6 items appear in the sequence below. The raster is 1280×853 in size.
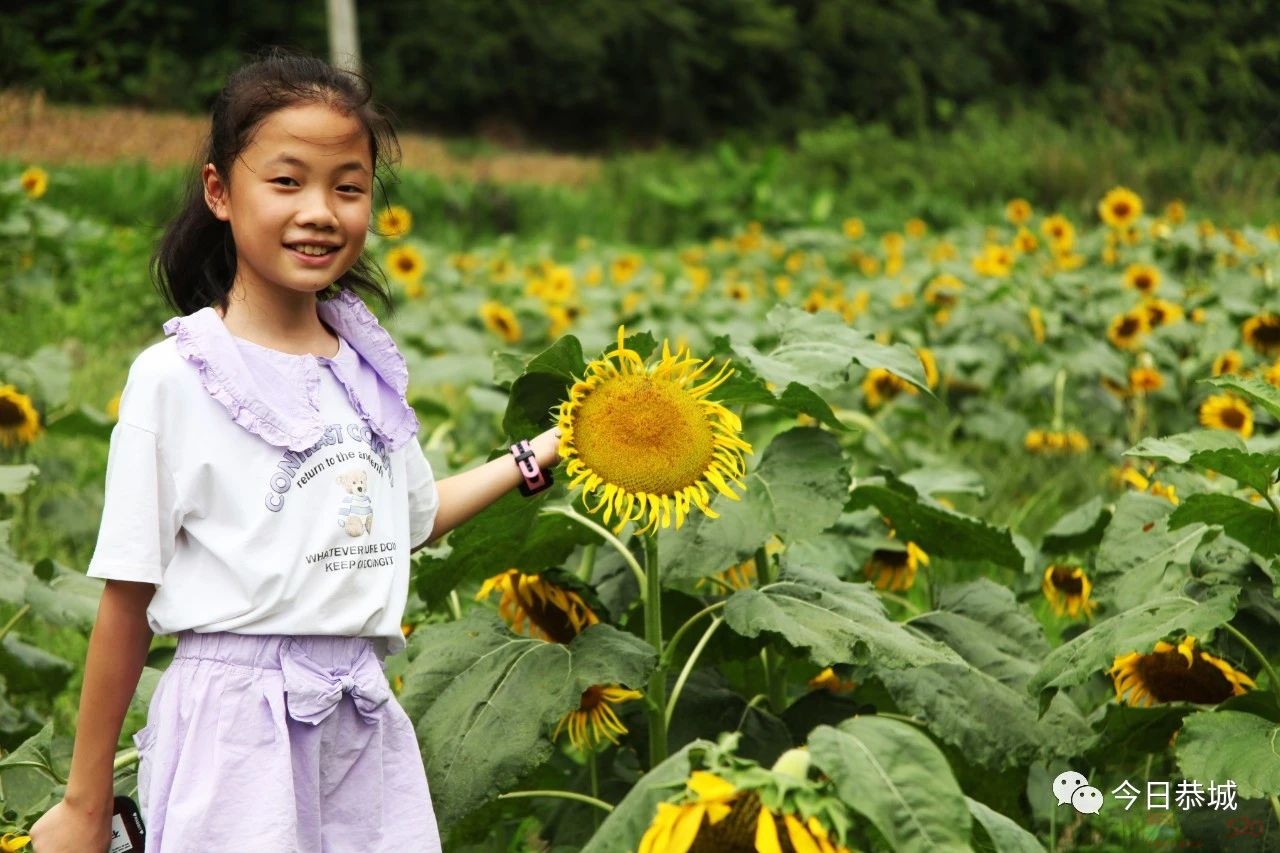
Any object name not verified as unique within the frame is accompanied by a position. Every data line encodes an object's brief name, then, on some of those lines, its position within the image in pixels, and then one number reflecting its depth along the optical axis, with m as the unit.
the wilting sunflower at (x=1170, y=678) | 2.14
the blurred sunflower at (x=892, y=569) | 2.59
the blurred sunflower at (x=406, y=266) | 5.89
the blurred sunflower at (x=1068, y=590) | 2.65
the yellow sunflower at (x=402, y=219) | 5.22
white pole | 12.30
